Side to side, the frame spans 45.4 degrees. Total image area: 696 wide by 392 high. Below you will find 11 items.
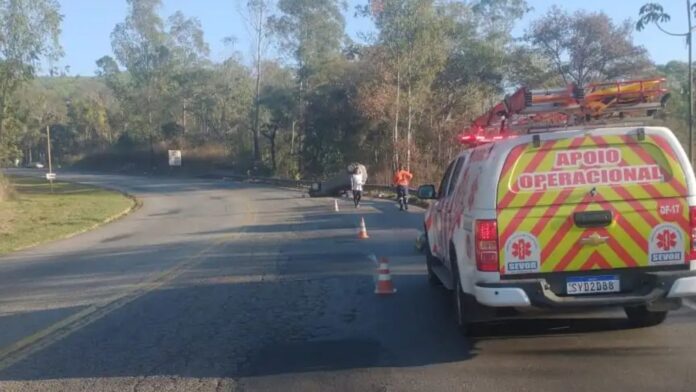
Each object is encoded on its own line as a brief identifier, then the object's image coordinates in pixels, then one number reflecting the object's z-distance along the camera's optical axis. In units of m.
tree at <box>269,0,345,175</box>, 68.06
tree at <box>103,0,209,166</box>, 89.81
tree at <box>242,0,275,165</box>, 69.69
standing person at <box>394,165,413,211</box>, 29.66
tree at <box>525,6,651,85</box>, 48.47
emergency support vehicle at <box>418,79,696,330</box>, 7.31
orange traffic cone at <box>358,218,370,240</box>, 19.76
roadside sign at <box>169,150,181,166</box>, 79.31
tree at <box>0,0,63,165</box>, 56.81
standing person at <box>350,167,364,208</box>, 33.31
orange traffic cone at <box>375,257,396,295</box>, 11.20
